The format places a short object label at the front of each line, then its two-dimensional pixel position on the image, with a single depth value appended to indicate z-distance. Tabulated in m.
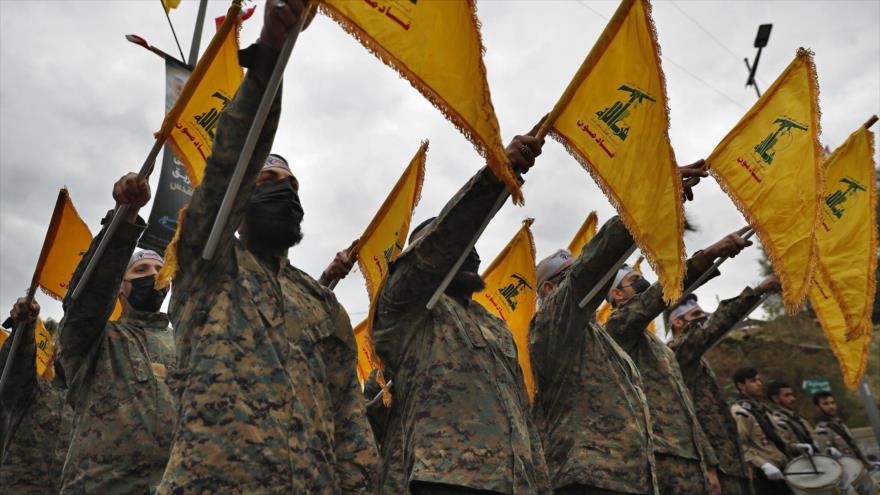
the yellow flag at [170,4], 6.68
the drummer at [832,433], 9.98
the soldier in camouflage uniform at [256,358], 2.43
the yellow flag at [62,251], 5.16
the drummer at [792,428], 8.56
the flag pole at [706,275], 5.53
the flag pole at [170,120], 2.98
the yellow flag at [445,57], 2.75
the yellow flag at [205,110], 3.94
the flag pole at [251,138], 2.43
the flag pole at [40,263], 4.97
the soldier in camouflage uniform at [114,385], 3.78
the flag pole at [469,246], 3.56
